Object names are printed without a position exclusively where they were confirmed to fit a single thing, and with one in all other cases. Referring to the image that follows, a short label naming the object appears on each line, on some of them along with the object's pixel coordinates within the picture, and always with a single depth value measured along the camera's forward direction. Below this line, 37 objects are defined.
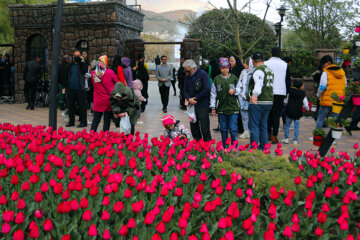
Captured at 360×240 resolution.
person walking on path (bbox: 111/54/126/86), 8.68
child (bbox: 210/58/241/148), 7.16
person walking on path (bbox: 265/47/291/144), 8.00
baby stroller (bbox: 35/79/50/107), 15.75
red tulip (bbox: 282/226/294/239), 2.57
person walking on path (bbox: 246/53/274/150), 6.94
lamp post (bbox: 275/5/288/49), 20.28
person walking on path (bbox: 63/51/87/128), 10.65
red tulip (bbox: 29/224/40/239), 2.48
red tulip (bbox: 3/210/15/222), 2.72
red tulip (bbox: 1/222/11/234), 2.63
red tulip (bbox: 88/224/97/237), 2.50
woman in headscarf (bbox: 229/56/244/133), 9.56
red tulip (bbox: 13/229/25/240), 2.46
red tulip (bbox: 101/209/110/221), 2.75
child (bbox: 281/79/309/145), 8.60
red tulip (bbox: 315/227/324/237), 2.68
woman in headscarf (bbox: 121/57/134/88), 10.46
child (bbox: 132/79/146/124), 10.55
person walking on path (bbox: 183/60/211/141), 7.05
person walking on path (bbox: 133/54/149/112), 13.25
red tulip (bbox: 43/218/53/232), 2.60
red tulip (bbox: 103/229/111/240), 2.48
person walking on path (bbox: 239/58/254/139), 8.44
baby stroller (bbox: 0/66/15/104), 17.47
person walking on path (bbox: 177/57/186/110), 13.56
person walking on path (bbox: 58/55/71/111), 11.22
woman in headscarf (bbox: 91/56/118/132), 7.69
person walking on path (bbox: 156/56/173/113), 14.01
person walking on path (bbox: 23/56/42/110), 14.44
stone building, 15.73
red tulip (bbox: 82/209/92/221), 2.76
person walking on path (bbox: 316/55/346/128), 8.49
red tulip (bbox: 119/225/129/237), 2.54
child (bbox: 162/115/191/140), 6.22
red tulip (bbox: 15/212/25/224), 2.69
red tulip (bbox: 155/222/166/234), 2.53
